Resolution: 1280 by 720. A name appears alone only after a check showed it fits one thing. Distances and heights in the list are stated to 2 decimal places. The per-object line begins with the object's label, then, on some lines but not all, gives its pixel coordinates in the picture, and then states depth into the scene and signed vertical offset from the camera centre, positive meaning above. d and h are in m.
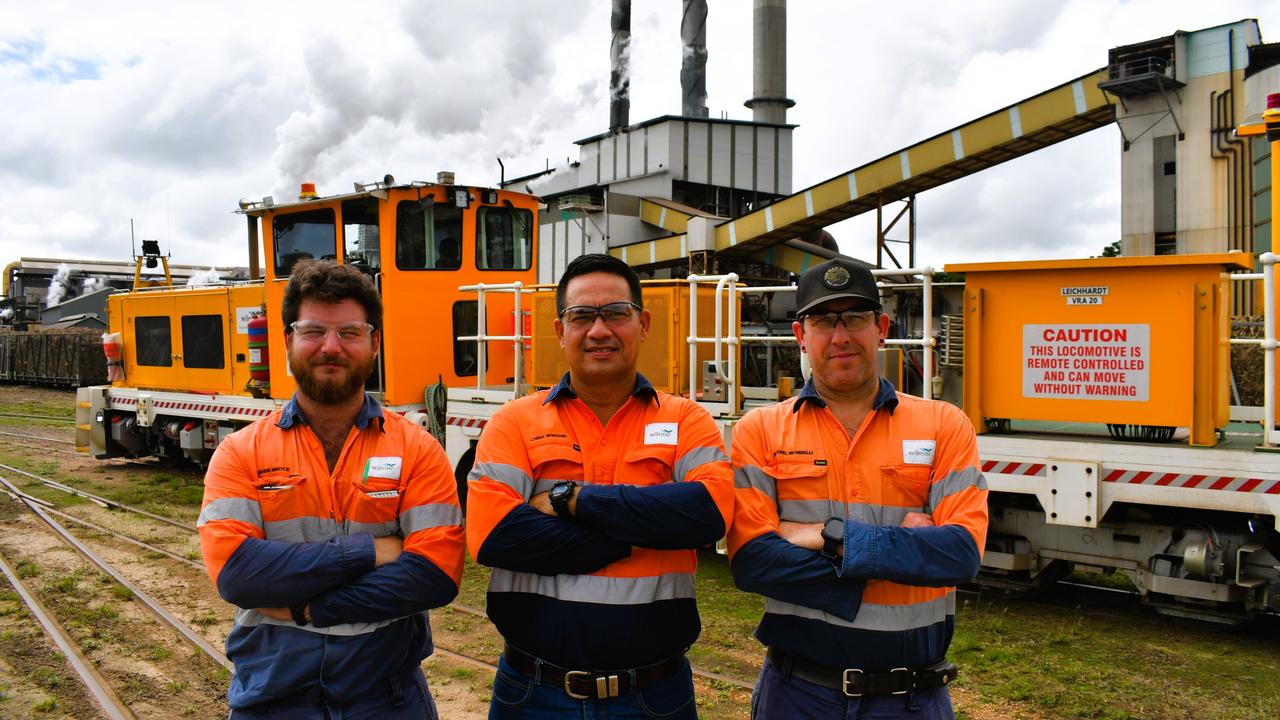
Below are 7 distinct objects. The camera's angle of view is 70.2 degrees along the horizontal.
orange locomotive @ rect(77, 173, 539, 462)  9.06 +0.65
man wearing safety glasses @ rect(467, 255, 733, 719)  2.57 -0.51
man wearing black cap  2.54 -0.53
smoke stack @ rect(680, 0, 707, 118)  36.38 +11.40
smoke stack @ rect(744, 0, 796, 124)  35.31 +11.01
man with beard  2.51 -0.55
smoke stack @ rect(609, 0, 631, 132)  36.38 +11.15
